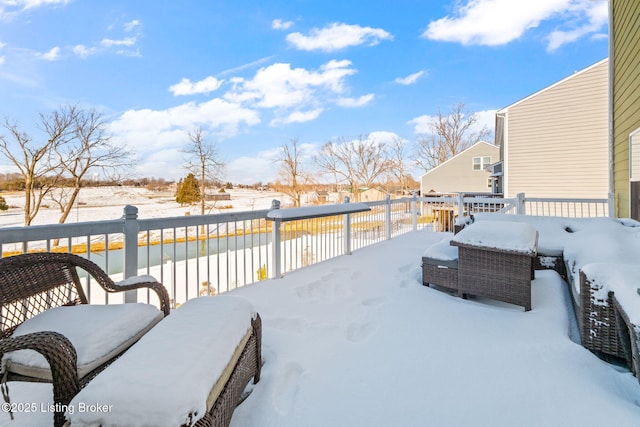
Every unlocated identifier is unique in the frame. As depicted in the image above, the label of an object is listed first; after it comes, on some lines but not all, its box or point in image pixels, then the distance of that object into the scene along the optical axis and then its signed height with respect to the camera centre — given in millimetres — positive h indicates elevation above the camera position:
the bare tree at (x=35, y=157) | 13383 +2094
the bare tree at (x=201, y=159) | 18688 +2733
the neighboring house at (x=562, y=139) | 8945 +1941
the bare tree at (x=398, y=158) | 29750 +4321
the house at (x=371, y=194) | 26750 +776
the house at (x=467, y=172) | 21016 +2219
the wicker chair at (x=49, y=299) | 1224 -542
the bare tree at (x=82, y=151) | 14481 +2564
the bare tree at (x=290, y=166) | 23517 +2842
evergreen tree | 17969 +749
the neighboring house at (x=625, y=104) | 4414 +1561
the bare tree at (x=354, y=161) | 28312 +3889
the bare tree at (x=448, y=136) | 27484 +6066
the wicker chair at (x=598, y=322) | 1900 -759
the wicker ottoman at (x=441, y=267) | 3234 -684
